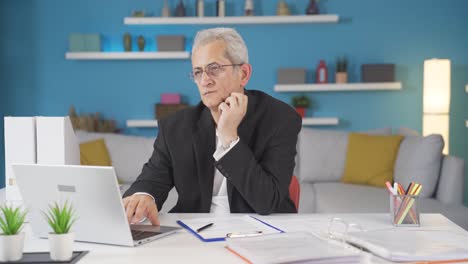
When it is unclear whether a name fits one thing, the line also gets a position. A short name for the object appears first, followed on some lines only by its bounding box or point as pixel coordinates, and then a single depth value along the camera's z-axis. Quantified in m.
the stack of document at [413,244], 1.42
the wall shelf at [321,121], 5.73
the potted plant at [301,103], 5.77
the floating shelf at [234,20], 5.70
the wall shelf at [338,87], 5.70
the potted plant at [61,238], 1.41
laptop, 1.49
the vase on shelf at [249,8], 5.73
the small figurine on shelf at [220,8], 5.75
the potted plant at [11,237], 1.40
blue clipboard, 1.64
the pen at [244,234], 1.65
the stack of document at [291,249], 1.39
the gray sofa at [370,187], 4.21
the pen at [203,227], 1.74
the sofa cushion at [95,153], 4.84
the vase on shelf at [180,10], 5.77
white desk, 1.46
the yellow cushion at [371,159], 4.75
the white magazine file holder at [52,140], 2.05
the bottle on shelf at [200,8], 5.77
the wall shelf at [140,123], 5.83
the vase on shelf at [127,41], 5.77
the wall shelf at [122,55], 5.76
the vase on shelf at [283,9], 5.72
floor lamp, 5.50
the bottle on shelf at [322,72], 5.75
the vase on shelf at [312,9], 5.70
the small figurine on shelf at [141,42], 5.79
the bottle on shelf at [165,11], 5.77
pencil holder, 1.84
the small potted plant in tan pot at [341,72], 5.72
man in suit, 2.02
